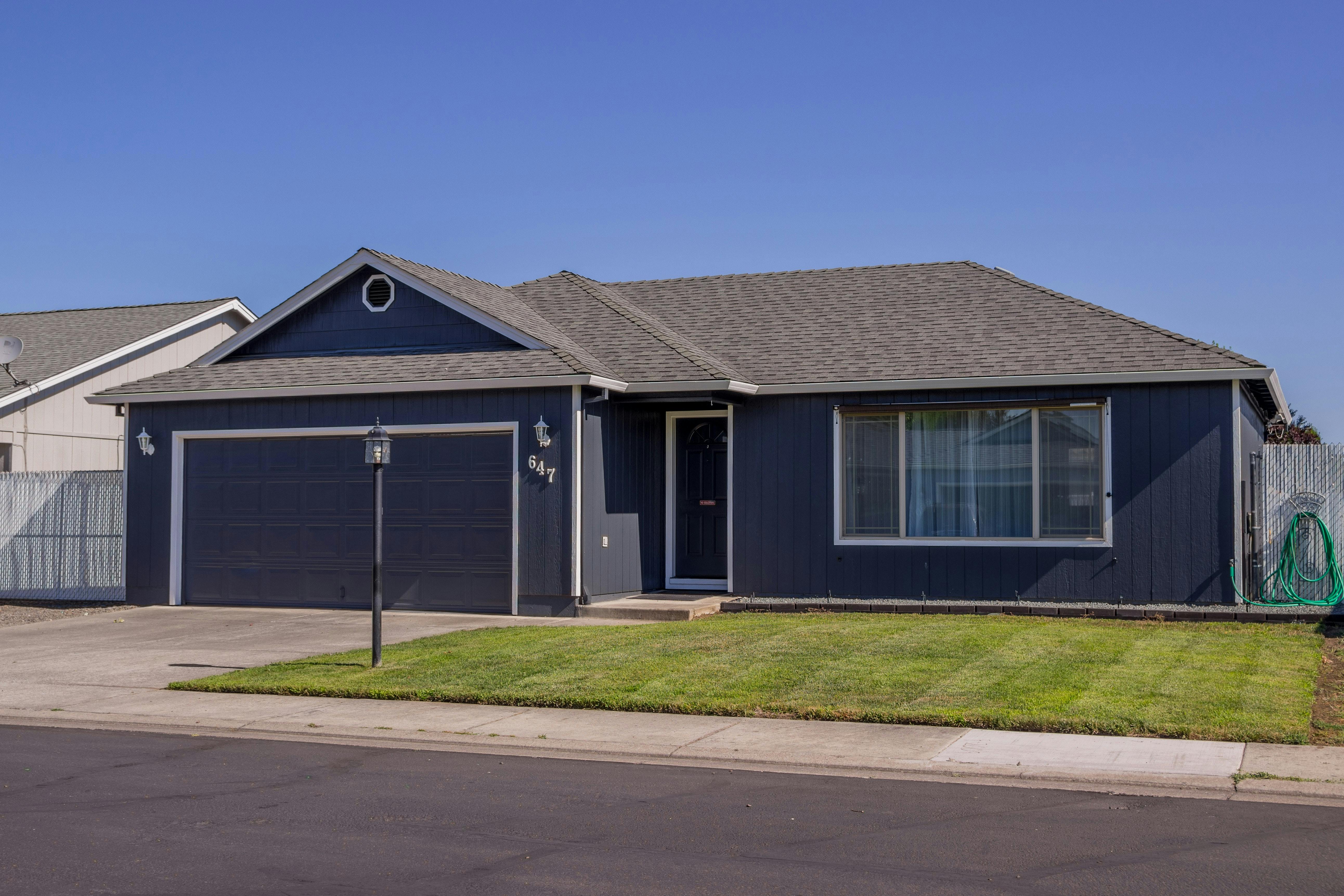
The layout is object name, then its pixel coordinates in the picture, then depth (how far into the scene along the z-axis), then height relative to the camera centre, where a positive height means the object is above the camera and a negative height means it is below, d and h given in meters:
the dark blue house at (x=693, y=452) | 15.32 +0.52
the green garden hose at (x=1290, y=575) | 15.12 -0.98
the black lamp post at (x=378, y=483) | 11.34 +0.08
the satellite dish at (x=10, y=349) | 21.50 +2.41
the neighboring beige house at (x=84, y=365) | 22.48 +2.41
